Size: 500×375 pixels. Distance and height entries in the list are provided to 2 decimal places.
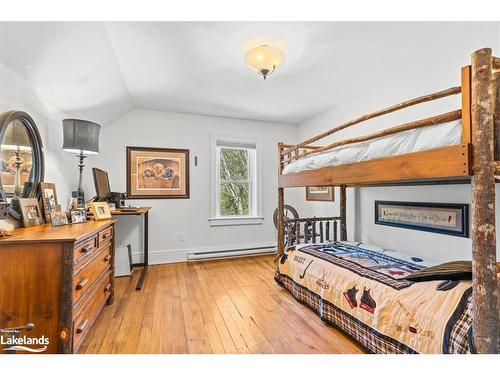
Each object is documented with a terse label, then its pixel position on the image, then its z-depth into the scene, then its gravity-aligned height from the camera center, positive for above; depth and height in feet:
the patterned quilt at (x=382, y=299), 3.98 -2.27
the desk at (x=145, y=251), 9.90 -2.69
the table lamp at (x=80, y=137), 7.23 +1.63
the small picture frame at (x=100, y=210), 7.05 -0.57
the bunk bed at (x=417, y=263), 3.33 -1.31
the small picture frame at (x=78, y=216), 6.33 -0.67
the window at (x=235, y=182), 12.67 +0.39
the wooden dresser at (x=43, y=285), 4.10 -1.60
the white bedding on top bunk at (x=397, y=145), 3.78 +0.81
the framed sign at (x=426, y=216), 6.58 -0.89
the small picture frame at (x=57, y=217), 5.54 -0.59
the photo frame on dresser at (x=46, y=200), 5.89 -0.21
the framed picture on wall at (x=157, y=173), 11.23 +0.82
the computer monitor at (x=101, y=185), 8.48 +0.22
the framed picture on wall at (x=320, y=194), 11.50 -0.28
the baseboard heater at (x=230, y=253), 11.86 -3.20
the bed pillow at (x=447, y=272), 4.64 -1.68
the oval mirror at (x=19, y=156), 5.15 +0.83
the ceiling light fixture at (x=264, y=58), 6.41 +3.51
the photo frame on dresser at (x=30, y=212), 5.21 -0.44
